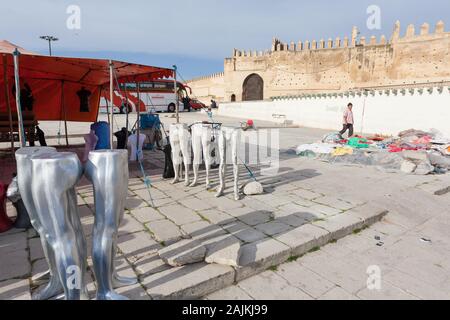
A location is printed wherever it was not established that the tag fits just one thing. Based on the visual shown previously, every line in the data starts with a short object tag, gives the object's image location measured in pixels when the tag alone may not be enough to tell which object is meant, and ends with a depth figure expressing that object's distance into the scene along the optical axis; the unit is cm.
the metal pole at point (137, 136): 630
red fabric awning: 459
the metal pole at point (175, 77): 505
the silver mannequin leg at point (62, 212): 170
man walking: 1043
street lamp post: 2462
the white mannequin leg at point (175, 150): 480
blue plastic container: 679
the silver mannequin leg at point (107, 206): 179
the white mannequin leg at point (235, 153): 416
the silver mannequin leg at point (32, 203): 178
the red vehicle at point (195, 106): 3166
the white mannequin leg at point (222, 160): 421
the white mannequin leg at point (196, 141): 460
